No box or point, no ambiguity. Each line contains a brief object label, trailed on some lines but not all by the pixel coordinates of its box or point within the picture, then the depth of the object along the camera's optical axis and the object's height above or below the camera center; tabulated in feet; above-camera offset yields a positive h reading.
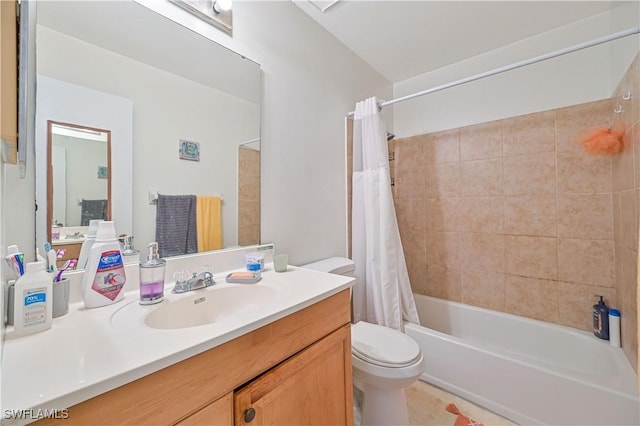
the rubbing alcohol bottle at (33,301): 1.95 -0.64
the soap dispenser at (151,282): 2.66 -0.67
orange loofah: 4.70 +1.32
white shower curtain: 5.54 -0.46
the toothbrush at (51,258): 2.49 -0.39
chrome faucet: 3.01 -0.78
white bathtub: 3.78 -2.74
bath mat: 4.32 -3.44
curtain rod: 3.55 +2.50
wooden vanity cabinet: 1.59 -1.30
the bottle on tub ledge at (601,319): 4.92 -2.02
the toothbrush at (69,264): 2.62 -0.48
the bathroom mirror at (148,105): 2.67 +1.37
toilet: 3.67 -2.21
